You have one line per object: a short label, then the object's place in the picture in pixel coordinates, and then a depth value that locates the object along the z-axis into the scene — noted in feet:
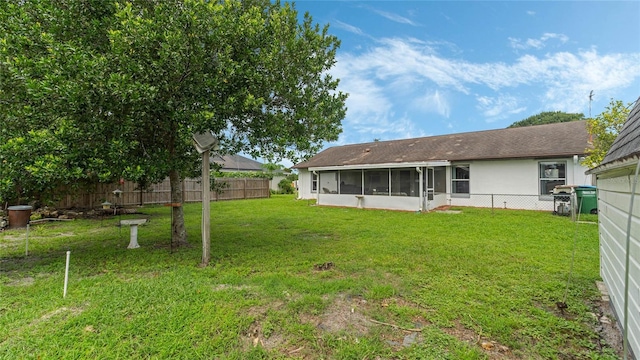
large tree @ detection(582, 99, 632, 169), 32.40
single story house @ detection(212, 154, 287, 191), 97.05
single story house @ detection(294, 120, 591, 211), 40.04
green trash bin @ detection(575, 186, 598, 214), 32.37
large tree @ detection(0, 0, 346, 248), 13.39
